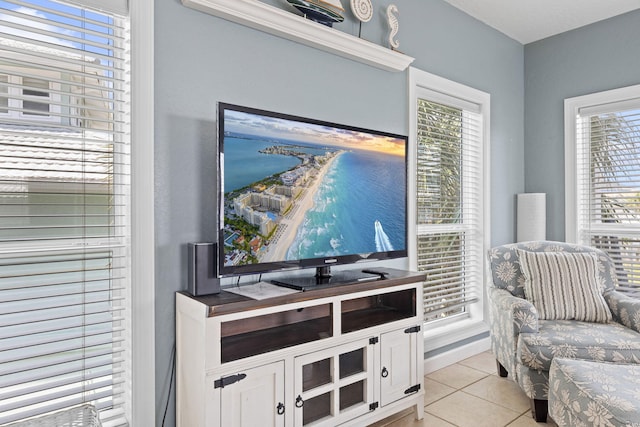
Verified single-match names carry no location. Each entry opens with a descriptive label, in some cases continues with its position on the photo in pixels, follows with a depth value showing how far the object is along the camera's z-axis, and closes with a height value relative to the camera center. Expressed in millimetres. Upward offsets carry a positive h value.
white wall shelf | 1955 +990
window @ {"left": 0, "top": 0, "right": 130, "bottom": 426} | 1531 +27
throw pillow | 2617 -469
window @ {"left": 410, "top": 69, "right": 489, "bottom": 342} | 3107 +171
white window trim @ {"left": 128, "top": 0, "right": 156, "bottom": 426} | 1743 -11
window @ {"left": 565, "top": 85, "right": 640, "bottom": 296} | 3385 +323
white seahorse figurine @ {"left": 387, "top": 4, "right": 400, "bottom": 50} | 2713 +1253
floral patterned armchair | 2248 -684
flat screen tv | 1852 +100
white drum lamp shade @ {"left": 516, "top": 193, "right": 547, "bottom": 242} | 3656 -21
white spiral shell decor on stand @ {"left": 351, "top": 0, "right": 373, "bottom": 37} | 2512 +1256
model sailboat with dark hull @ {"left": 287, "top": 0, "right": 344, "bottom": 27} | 2215 +1124
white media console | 1633 -638
